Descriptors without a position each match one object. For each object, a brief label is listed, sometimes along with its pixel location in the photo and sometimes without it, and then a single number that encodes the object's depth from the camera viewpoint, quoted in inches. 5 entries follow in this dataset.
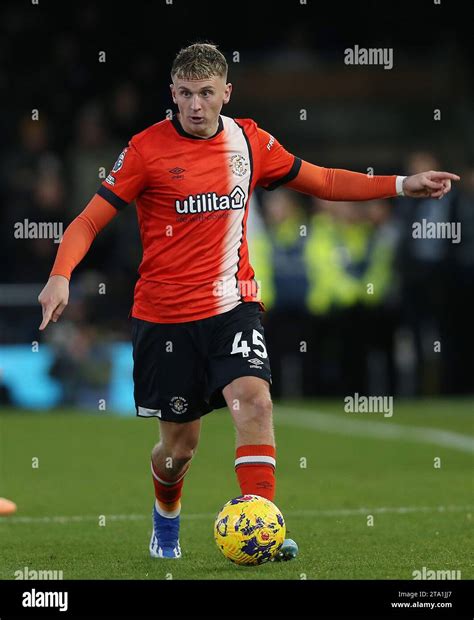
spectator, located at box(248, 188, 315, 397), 689.0
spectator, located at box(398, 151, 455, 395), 664.4
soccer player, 275.0
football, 260.7
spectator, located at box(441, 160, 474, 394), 677.3
